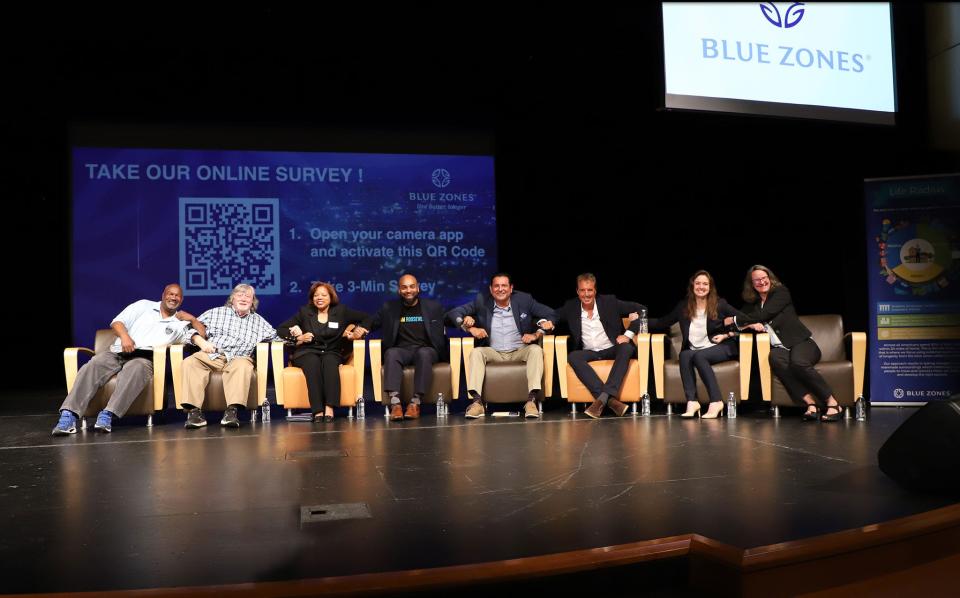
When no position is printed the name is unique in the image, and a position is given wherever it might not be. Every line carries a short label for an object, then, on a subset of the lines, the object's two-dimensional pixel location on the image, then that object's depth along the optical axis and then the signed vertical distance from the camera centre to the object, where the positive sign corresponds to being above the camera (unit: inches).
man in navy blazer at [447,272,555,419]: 222.1 -0.3
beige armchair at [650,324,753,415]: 208.2 -15.3
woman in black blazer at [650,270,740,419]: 207.5 -5.5
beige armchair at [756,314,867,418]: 199.9 -12.4
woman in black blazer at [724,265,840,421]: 197.2 -6.5
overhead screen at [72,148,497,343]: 270.8 +34.8
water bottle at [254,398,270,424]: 210.2 -23.4
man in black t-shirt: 213.9 -3.4
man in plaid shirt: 203.2 -6.9
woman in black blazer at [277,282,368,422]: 210.1 -4.5
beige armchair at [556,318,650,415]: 215.5 -16.2
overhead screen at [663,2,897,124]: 208.5 +69.1
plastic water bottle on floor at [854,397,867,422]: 194.1 -23.6
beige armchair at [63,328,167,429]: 201.2 -16.0
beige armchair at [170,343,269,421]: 204.8 -15.8
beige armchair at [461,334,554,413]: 217.0 -17.5
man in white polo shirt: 195.0 -7.8
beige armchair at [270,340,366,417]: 210.5 -15.5
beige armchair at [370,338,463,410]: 216.5 -15.5
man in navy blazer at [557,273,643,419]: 214.4 -3.8
